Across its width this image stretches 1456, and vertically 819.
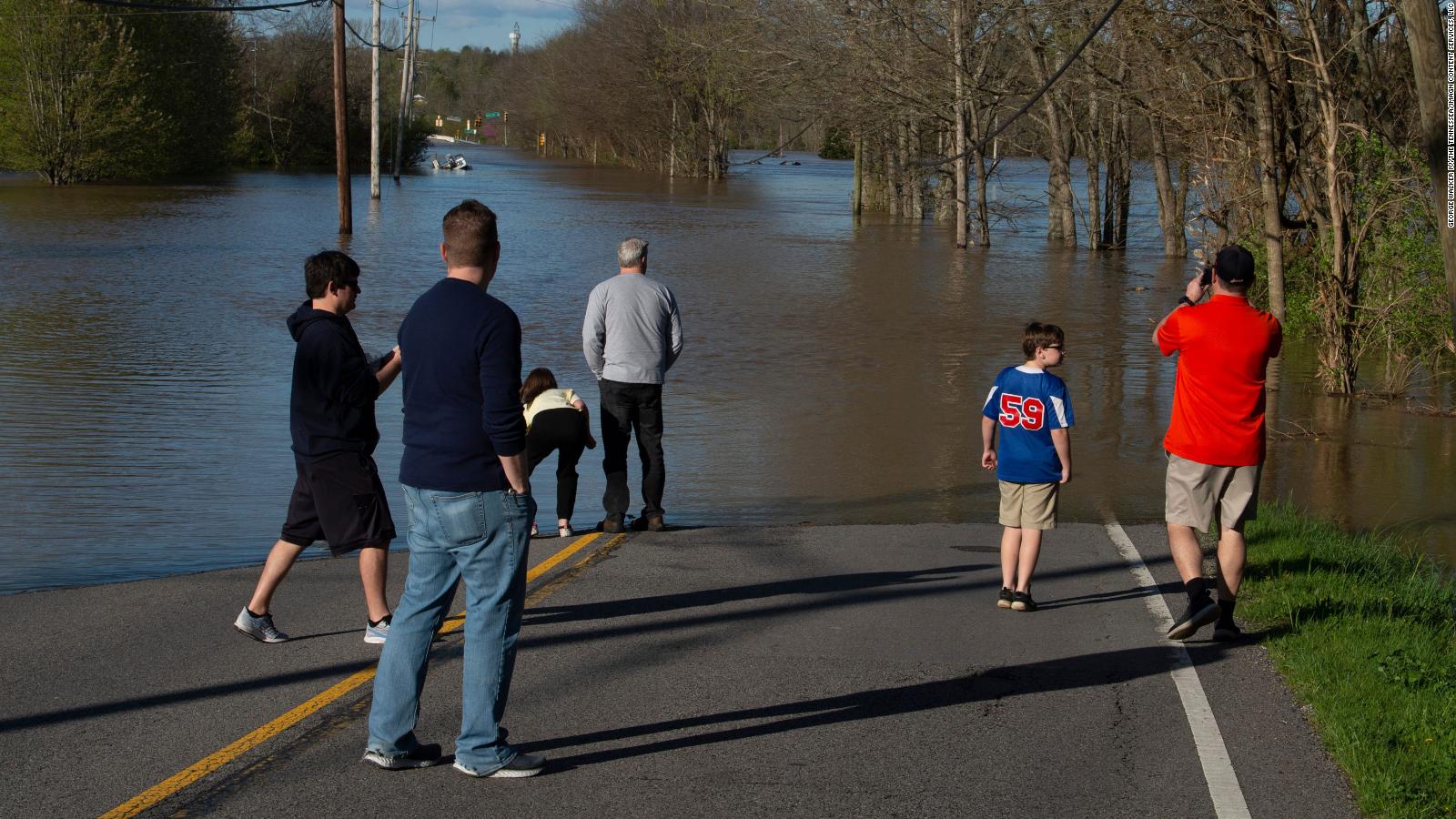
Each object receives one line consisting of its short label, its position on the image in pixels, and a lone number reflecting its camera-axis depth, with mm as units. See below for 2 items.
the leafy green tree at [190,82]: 69312
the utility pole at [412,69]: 88400
